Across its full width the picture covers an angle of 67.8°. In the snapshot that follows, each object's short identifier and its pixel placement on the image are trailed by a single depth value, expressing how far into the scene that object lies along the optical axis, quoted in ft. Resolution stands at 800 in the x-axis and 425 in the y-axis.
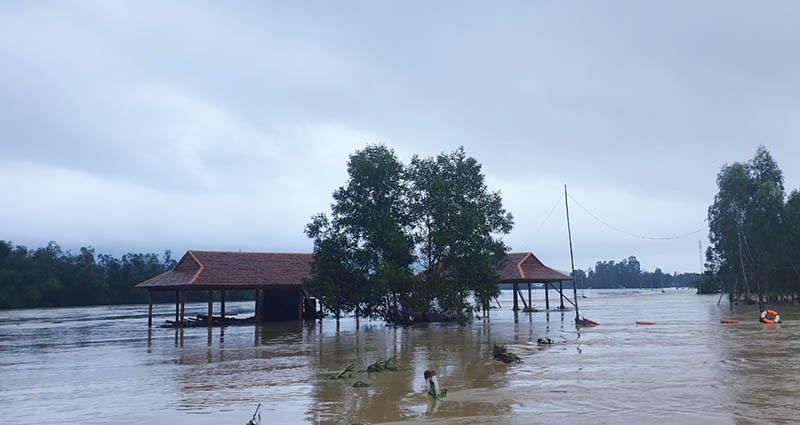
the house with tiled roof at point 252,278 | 104.01
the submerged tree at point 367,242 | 97.76
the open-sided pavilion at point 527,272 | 129.90
